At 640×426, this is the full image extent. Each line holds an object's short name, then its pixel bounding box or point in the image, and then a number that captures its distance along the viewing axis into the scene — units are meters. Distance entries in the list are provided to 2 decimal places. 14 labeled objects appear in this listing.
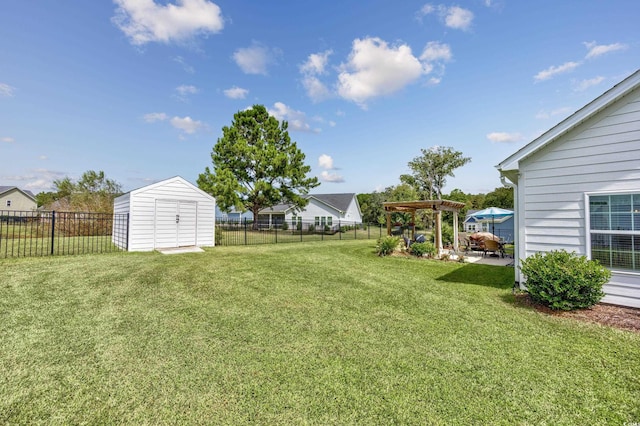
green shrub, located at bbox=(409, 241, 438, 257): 10.59
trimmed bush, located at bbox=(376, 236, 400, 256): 11.19
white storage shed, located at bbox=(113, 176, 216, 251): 10.77
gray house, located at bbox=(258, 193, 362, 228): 32.38
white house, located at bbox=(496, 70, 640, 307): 4.51
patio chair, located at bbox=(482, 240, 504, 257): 10.59
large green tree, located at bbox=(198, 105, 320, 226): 22.88
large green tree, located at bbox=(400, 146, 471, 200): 35.28
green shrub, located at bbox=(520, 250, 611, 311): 4.28
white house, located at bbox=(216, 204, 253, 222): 44.57
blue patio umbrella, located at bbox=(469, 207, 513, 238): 12.19
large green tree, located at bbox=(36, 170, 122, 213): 16.73
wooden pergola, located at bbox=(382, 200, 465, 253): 11.24
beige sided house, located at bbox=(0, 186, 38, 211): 38.06
